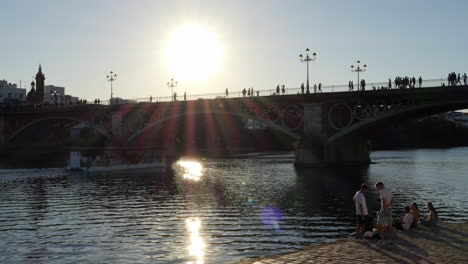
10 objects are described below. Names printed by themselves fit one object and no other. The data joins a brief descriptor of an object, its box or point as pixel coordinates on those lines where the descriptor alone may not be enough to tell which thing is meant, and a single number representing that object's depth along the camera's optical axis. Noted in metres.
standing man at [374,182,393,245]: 18.42
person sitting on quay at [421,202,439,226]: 21.70
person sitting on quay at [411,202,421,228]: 21.50
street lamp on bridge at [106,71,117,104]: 102.62
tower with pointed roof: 177.62
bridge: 63.97
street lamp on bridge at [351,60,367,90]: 72.06
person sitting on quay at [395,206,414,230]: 20.80
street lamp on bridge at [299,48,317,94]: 69.44
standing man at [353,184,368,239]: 19.17
